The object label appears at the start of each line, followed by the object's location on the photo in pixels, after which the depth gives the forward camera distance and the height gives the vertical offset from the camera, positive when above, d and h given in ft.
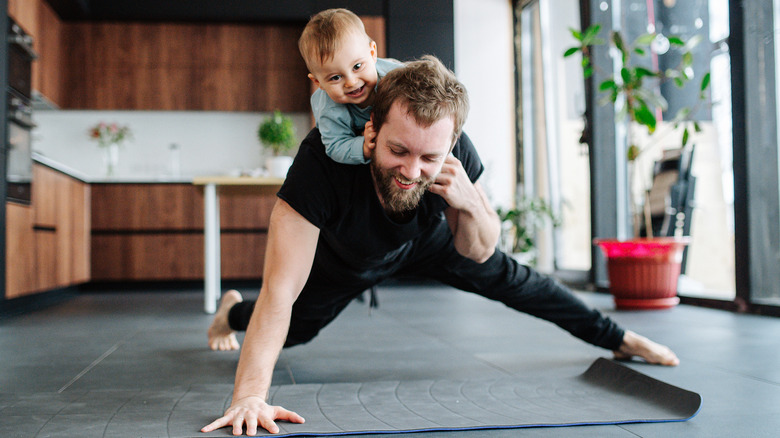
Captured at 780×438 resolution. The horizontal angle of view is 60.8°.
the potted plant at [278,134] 16.55 +2.48
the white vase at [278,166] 13.74 +1.39
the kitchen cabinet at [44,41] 16.52 +5.39
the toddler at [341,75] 5.18 +1.26
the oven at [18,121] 13.15 +2.42
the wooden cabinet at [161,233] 20.08 +0.06
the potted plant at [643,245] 12.82 -0.34
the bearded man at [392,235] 4.82 -0.03
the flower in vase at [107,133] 21.67 +3.36
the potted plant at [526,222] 19.04 +0.22
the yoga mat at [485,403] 4.74 -1.38
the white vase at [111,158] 21.89 +2.58
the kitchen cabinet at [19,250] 13.03 -0.28
